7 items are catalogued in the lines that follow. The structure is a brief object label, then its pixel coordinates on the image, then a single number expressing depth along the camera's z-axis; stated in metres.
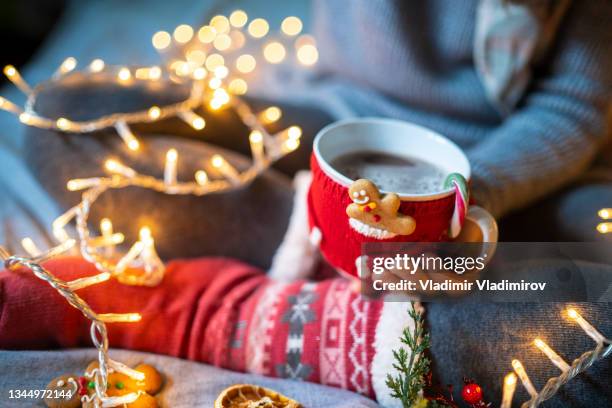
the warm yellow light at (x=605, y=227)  0.56
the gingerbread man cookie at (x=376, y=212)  0.44
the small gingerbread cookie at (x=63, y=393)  0.49
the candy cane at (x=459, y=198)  0.45
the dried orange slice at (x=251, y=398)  0.50
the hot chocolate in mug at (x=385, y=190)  0.45
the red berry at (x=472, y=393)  0.49
